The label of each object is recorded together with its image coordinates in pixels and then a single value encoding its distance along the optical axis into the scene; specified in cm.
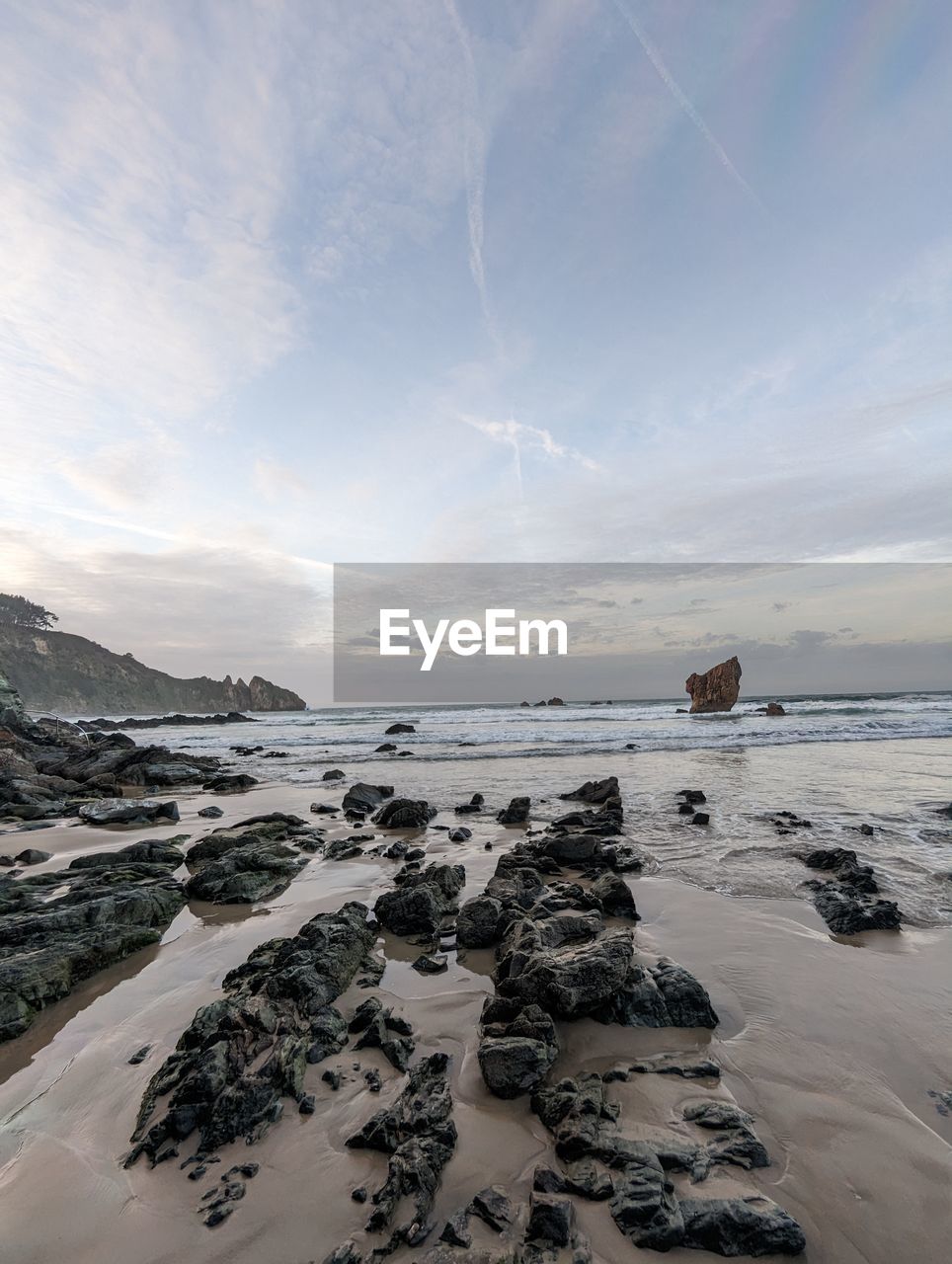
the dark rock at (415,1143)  280
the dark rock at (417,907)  662
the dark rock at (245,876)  788
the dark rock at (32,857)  978
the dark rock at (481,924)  621
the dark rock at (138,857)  914
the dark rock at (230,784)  1832
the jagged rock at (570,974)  452
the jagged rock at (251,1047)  343
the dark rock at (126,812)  1327
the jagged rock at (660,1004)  452
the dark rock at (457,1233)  265
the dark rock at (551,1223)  267
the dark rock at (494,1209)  277
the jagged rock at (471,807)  1385
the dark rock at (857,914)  639
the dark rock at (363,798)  1434
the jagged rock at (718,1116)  339
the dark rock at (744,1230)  264
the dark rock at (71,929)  503
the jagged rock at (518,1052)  375
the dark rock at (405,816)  1240
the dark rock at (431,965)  562
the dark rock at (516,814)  1239
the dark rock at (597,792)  1431
